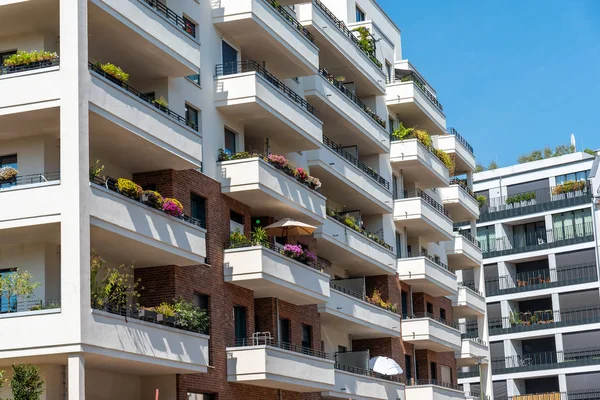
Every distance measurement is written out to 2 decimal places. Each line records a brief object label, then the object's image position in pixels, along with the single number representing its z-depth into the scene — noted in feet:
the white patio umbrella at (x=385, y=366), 166.91
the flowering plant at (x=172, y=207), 113.80
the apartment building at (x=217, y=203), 99.40
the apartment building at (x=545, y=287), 285.64
